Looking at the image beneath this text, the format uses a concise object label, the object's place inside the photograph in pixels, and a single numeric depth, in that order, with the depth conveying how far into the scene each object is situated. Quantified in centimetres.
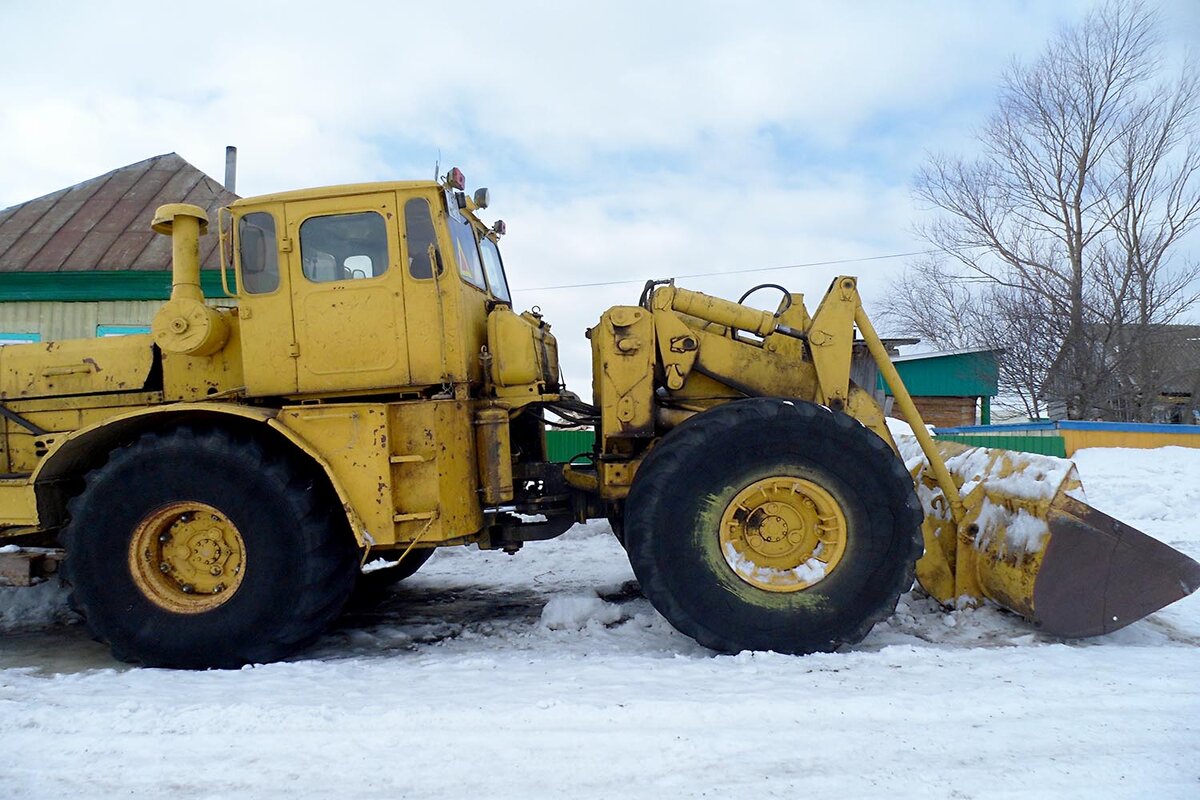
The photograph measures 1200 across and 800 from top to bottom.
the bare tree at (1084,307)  1908
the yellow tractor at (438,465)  432
